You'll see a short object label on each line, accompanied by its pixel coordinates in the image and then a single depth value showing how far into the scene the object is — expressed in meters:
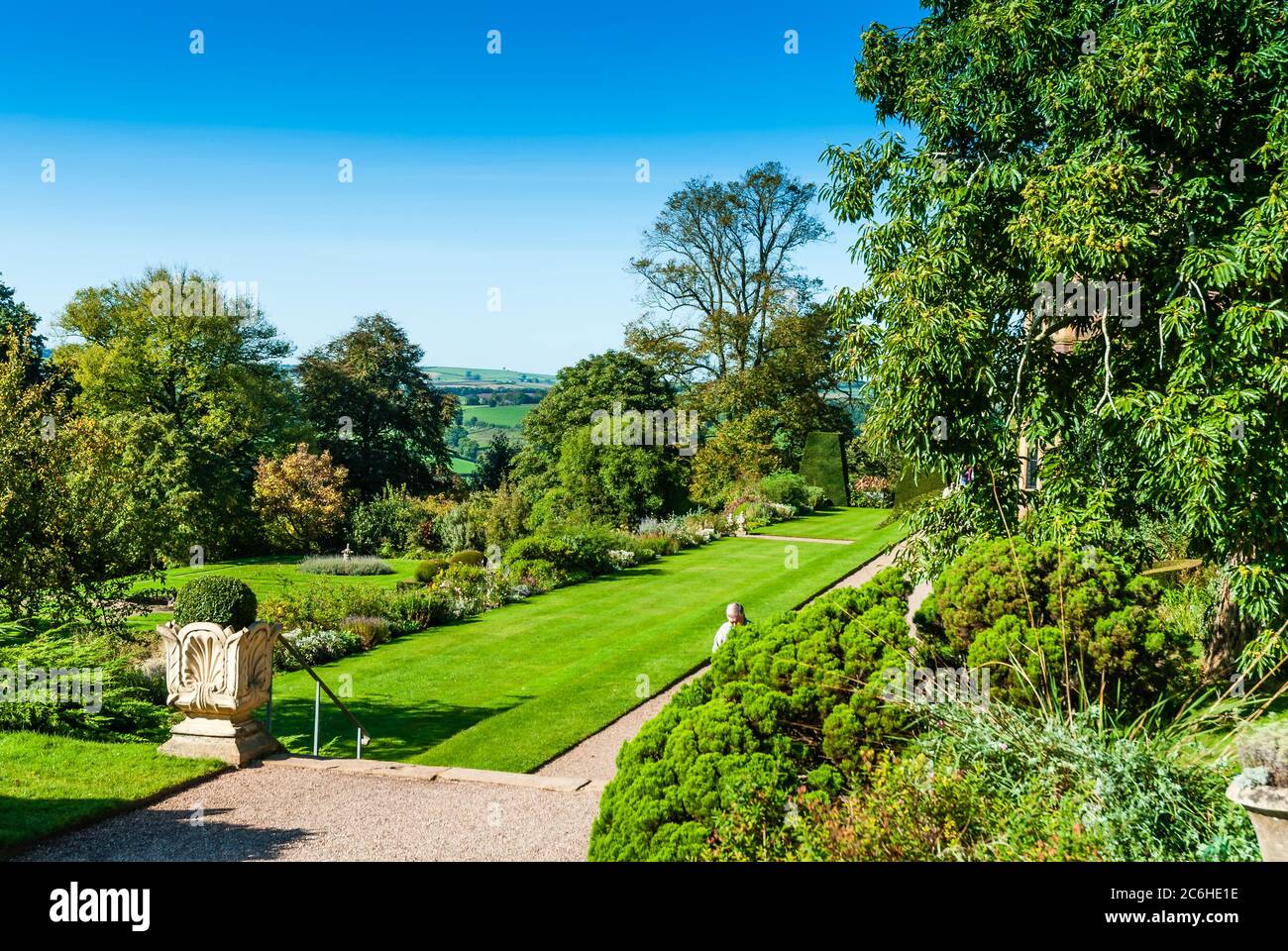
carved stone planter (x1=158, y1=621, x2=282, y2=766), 8.20
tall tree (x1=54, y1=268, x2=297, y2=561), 32.84
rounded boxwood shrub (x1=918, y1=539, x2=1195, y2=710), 6.79
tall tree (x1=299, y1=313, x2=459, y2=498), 38.84
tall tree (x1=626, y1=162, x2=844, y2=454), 38.25
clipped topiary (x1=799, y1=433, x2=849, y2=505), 35.94
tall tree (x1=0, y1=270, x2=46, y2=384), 33.88
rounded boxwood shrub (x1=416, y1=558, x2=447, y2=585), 19.83
